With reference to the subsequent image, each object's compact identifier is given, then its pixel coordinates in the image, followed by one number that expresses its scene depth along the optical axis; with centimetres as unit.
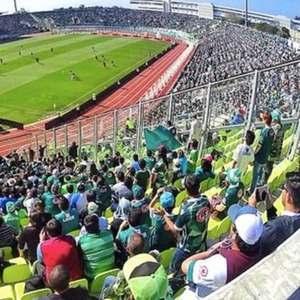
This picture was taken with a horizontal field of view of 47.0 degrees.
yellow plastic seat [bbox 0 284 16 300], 363
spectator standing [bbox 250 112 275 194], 517
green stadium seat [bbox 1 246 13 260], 475
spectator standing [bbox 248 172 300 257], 266
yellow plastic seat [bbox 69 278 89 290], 324
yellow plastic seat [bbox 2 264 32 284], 405
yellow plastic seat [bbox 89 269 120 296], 352
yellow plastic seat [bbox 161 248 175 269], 388
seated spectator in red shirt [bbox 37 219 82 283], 355
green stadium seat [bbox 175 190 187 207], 555
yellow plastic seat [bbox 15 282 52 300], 317
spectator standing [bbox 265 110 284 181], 560
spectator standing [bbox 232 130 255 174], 517
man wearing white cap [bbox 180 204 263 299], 243
